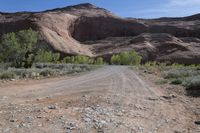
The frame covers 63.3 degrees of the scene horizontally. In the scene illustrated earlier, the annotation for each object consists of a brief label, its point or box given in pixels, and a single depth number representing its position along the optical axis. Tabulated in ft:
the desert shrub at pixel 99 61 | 165.11
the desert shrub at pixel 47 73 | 51.09
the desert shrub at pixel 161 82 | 36.21
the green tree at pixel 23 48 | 75.76
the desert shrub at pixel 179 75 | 44.48
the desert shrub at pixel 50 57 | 148.96
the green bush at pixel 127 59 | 163.16
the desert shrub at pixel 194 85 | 28.71
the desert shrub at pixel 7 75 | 41.57
